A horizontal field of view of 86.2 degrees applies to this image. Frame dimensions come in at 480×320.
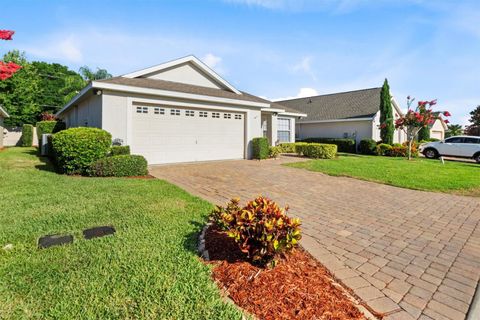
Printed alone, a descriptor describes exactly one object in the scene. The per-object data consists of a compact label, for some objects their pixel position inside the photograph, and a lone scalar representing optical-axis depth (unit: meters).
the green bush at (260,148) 14.40
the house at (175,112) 10.52
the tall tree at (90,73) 49.28
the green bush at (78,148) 8.17
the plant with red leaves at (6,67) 2.81
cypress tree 21.47
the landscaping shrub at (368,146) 21.17
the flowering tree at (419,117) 16.73
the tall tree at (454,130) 41.50
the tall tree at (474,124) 41.12
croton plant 2.82
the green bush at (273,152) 15.30
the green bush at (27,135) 22.64
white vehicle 17.19
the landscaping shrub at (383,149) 20.28
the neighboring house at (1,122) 18.94
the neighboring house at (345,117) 22.80
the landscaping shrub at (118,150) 9.40
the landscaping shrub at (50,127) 20.54
